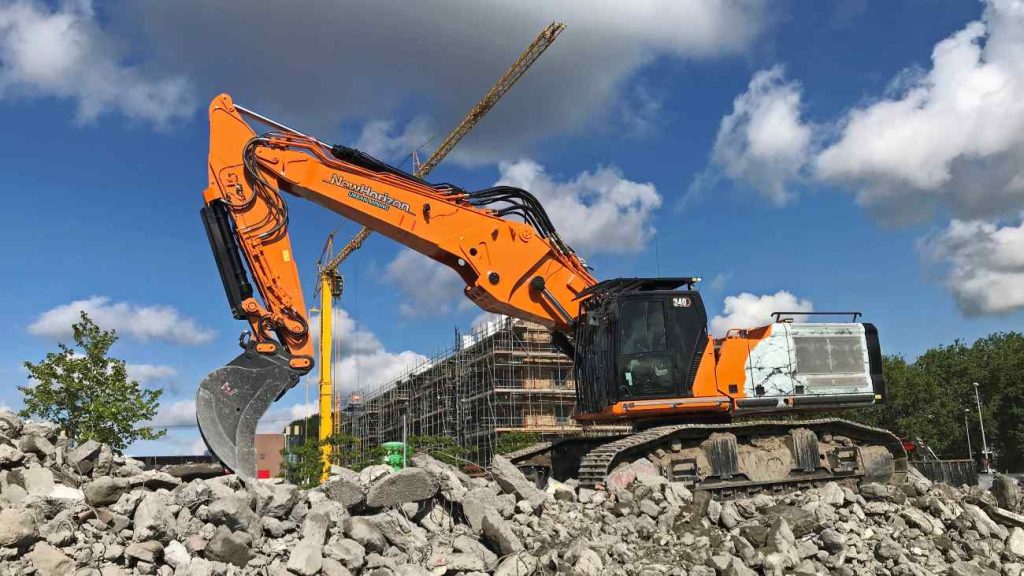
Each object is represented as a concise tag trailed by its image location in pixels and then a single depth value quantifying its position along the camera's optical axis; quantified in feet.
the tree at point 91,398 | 66.90
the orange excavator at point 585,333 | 36.11
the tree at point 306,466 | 90.38
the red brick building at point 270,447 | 225.56
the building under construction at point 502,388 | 148.46
